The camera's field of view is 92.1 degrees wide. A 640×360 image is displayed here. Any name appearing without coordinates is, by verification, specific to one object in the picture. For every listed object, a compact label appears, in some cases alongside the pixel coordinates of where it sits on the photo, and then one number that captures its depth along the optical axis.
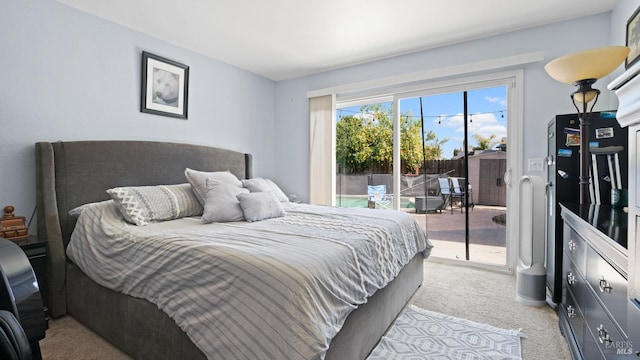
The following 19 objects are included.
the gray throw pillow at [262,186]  3.02
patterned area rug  1.79
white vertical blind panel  4.19
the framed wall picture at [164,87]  3.01
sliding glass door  3.25
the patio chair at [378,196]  4.06
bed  1.55
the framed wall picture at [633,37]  2.08
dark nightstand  2.04
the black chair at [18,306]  0.77
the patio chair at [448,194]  3.57
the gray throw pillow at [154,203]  2.26
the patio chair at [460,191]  3.50
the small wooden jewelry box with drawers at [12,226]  2.11
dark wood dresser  1.04
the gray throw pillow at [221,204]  2.37
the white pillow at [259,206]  2.43
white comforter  1.19
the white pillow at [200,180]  2.69
